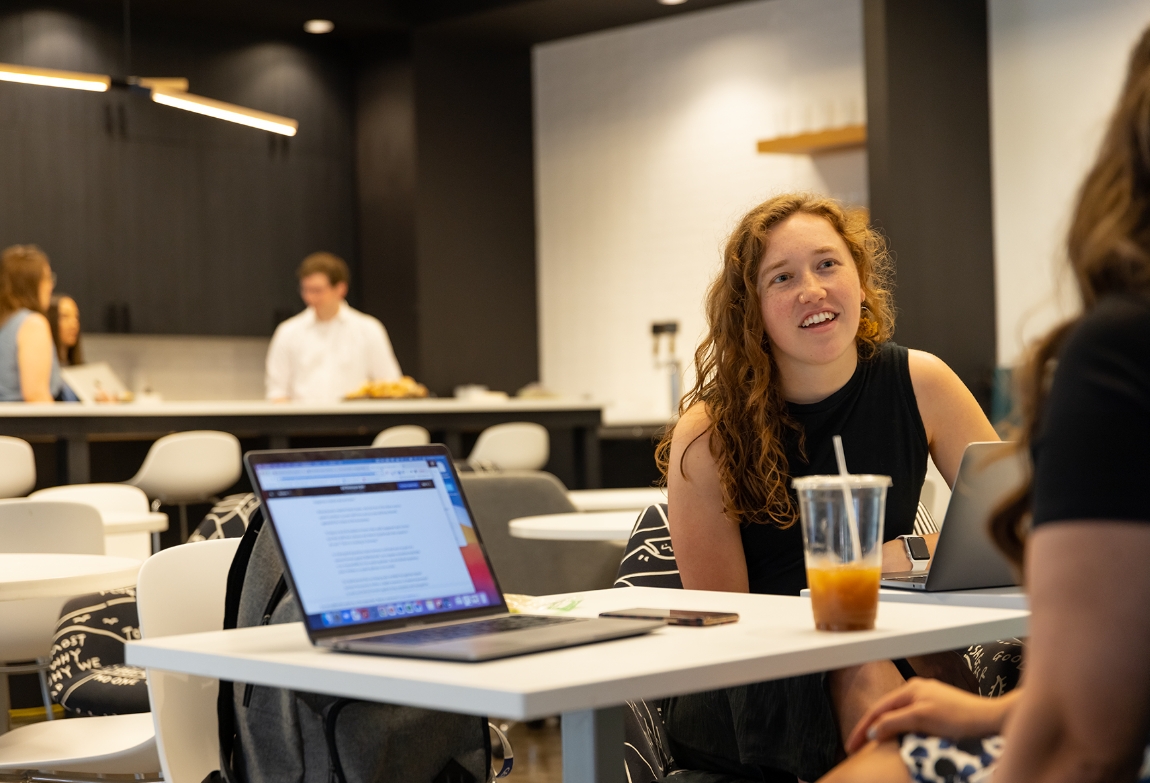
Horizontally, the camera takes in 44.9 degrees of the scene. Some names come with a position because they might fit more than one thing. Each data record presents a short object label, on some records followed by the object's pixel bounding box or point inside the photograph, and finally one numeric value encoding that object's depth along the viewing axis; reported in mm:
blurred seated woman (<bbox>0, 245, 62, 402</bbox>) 5477
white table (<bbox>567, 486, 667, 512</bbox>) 3894
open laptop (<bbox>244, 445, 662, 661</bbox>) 1273
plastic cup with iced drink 1269
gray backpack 1433
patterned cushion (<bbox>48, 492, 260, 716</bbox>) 2385
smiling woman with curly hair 1857
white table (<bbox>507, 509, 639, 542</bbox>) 2957
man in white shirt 7660
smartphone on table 1344
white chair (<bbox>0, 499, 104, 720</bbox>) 2914
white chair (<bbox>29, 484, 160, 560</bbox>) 4070
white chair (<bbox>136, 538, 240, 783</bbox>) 1711
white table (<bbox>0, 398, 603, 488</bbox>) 5414
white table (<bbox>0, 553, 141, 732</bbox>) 2088
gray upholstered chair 3533
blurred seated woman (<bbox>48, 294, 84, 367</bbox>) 6070
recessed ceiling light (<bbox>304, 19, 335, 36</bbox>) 8438
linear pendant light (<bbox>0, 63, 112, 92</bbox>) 6480
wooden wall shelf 7180
